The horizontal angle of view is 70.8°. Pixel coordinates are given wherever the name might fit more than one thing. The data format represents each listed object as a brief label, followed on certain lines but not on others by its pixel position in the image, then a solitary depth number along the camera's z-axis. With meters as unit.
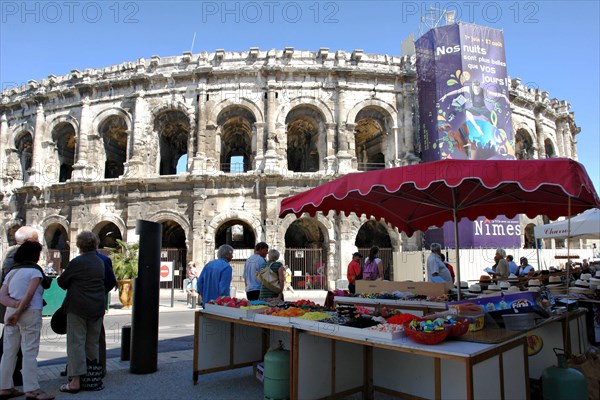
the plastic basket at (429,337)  3.29
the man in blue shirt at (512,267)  12.48
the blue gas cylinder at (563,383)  3.76
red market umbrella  4.10
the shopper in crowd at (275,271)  6.18
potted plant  13.10
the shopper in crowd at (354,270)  8.85
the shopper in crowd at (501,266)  10.61
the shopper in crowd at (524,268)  11.80
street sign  13.82
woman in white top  4.19
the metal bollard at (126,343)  5.88
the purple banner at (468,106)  17.86
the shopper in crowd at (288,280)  16.62
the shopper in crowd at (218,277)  5.86
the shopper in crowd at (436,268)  7.94
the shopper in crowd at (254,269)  6.53
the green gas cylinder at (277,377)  4.15
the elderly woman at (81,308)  4.50
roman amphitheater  18.61
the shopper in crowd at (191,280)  14.15
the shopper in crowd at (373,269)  8.48
